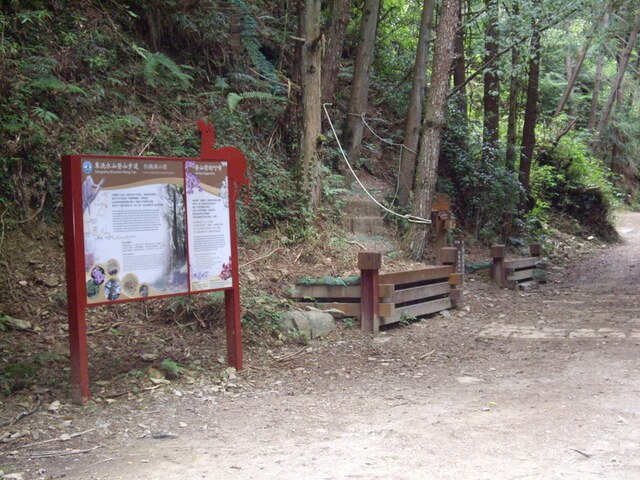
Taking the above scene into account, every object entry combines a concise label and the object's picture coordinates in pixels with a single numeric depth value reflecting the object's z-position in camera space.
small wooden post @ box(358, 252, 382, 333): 7.75
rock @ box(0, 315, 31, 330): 6.22
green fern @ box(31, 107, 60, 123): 7.72
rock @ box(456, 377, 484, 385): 5.93
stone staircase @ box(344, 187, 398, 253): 10.76
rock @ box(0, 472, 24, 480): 3.67
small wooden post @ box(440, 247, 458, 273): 9.73
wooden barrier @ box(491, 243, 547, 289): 12.13
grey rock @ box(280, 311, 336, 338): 7.29
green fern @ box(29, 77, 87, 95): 8.02
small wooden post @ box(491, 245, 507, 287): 12.05
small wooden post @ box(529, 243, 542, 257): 13.95
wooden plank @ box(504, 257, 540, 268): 12.41
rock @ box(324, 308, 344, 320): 8.00
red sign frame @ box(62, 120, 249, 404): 4.96
